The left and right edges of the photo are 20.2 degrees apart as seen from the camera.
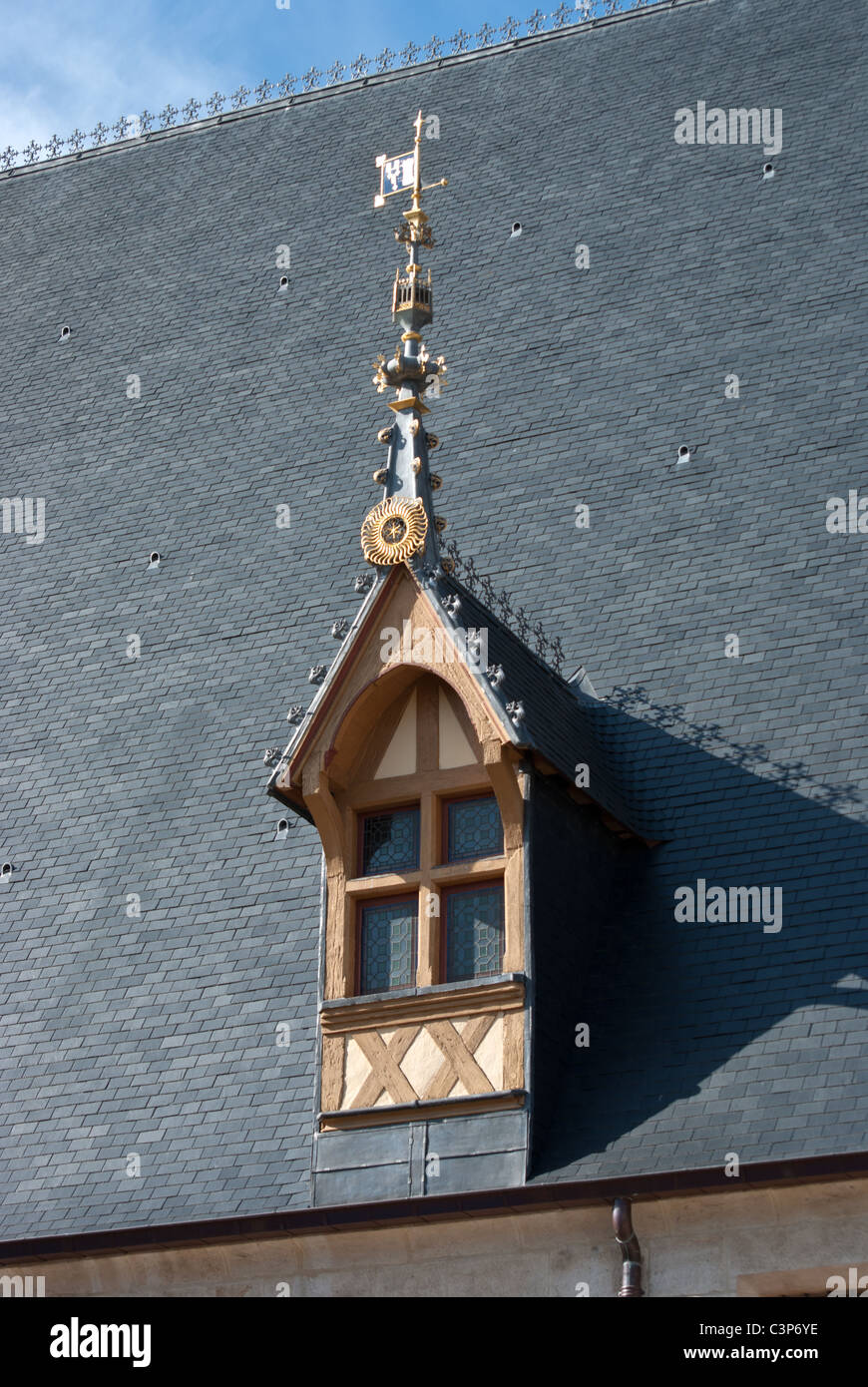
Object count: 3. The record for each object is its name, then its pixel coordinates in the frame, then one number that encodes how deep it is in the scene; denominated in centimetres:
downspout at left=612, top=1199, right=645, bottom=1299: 1353
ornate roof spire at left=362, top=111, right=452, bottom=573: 1603
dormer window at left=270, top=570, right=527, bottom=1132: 1454
